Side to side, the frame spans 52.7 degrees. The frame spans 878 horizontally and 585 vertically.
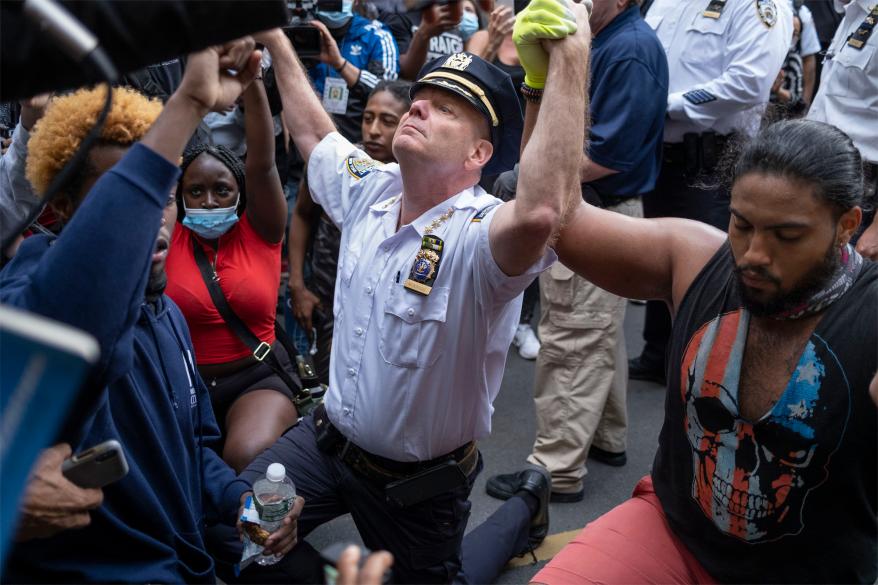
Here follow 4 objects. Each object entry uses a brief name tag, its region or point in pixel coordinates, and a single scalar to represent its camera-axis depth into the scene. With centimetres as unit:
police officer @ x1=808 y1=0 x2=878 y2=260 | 389
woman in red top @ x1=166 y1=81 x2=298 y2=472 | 331
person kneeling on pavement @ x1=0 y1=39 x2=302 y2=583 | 144
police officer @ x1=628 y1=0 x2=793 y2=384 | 430
